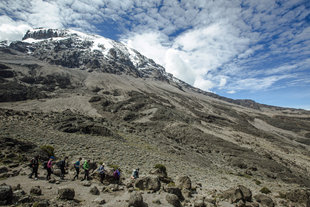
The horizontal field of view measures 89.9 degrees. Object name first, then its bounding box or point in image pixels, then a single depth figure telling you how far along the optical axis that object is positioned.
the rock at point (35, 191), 9.70
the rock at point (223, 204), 12.41
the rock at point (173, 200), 11.12
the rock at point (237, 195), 13.09
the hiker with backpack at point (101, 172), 13.19
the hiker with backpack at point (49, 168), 11.89
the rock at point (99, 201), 10.02
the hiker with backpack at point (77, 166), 13.27
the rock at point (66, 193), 9.59
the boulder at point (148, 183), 12.85
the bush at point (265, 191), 18.16
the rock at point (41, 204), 8.21
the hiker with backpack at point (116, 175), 13.66
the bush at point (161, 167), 18.59
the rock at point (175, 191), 12.31
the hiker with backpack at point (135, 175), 14.39
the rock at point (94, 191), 11.17
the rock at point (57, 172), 13.48
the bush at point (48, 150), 17.58
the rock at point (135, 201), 9.83
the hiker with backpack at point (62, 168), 12.89
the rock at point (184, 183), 14.74
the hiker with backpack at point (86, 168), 13.17
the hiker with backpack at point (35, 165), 11.96
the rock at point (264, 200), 13.73
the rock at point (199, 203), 11.19
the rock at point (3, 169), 12.30
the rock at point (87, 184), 12.33
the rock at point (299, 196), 13.87
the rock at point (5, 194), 8.12
